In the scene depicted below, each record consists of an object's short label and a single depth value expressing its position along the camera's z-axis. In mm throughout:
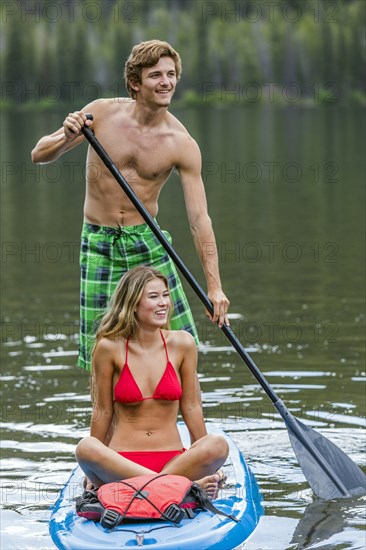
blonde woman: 13070
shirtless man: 14211
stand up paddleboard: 11581
